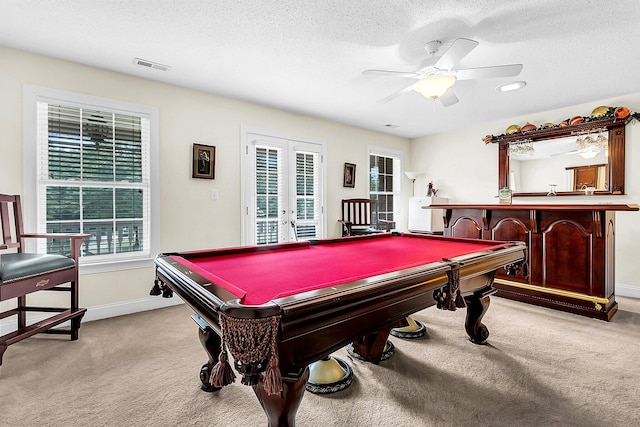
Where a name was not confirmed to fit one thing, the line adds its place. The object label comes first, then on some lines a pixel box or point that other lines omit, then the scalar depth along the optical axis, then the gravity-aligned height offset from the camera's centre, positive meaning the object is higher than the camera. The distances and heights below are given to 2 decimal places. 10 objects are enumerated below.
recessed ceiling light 3.29 +1.38
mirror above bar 3.69 +0.69
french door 3.90 +0.31
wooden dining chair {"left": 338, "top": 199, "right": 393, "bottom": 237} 4.73 -0.02
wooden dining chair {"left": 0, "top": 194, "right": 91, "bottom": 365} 1.97 -0.43
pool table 0.84 -0.29
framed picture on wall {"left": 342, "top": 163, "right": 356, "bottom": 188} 4.91 +0.60
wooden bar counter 2.84 -0.41
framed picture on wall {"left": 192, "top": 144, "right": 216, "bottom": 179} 3.42 +0.58
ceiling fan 2.16 +1.05
